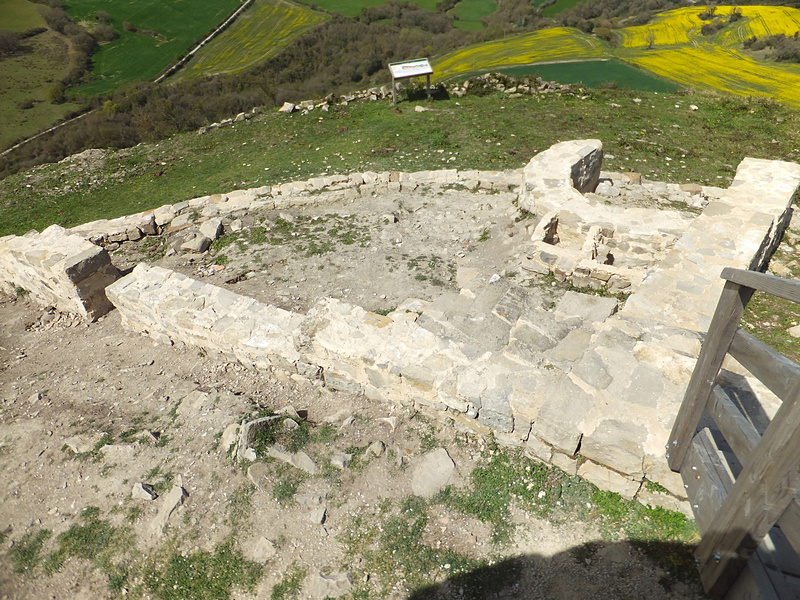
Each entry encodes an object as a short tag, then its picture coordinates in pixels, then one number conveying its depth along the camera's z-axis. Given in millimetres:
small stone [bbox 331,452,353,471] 4516
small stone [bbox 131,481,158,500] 4421
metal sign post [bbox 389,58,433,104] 15594
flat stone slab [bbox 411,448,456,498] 4305
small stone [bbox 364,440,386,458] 4598
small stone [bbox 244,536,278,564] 3898
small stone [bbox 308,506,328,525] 4102
